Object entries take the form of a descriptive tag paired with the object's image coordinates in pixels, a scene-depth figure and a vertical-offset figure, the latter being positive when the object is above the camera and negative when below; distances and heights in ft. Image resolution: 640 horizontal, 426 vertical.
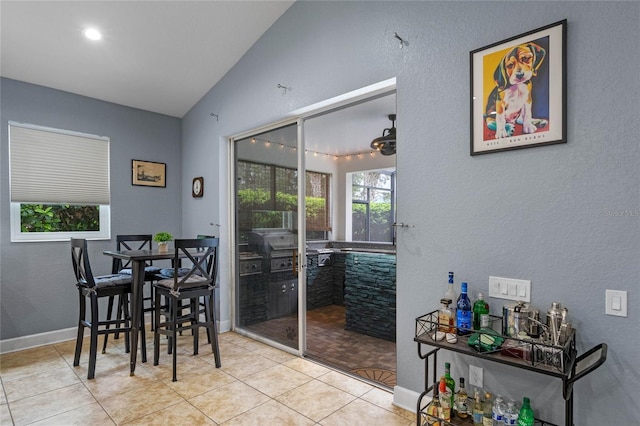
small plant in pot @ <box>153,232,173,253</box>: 10.96 -0.92
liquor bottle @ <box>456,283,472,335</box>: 6.45 -1.94
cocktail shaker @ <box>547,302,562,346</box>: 5.42 -1.79
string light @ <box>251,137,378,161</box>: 19.47 +3.20
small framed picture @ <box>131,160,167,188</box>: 14.32 +1.60
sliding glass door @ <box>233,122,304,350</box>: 11.36 -0.84
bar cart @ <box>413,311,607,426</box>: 5.05 -2.35
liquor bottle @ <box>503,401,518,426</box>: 5.89 -3.54
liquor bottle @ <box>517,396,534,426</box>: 5.72 -3.44
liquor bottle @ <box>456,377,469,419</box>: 6.45 -3.63
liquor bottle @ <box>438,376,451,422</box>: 6.35 -3.56
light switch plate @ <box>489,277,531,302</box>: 6.29 -1.49
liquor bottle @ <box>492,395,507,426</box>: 5.99 -3.55
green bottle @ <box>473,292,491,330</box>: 6.37 -1.95
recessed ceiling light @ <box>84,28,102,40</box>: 10.16 +5.26
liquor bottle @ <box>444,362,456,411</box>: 6.67 -3.33
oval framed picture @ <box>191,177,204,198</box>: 14.40 +0.98
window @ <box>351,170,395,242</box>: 19.97 +0.55
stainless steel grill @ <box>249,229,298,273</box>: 11.41 -1.24
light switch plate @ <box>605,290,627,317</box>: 5.36 -1.47
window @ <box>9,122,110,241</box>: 11.73 +0.99
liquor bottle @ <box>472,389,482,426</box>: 6.20 -3.64
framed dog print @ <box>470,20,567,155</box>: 5.94 +2.13
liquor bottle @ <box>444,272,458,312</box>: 6.94 -1.69
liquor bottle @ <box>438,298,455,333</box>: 6.46 -2.07
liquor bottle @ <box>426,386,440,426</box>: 6.41 -3.76
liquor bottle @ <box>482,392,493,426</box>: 6.09 -3.63
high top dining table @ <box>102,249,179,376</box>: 9.63 -2.29
